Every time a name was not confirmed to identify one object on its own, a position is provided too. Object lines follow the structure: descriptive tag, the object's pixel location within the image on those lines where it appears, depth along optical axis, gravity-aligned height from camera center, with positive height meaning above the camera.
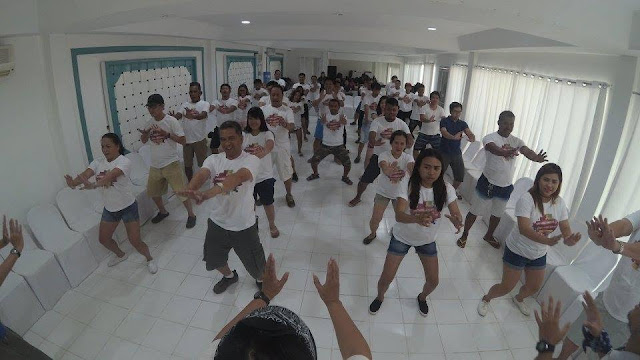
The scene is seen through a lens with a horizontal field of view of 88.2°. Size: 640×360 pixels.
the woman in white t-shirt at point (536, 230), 2.62 -1.08
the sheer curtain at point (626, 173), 2.97 -0.71
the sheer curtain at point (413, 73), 13.87 +0.64
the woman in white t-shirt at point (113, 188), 3.21 -1.07
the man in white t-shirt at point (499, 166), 3.91 -0.89
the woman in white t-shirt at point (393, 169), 3.60 -0.86
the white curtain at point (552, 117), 3.73 -0.32
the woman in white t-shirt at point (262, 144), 4.03 -0.73
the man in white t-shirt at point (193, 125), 5.52 -0.74
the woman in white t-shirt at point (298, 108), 7.47 -0.53
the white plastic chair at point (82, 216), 3.68 -1.56
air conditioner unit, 2.96 +0.12
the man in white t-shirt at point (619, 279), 2.10 -1.16
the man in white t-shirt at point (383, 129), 4.70 -0.60
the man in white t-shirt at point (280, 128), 4.79 -0.64
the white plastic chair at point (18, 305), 2.71 -1.89
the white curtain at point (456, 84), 8.32 +0.12
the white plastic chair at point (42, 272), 2.96 -1.75
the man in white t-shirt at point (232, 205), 2.65 -1.03
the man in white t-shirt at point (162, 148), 4.14 -0.84
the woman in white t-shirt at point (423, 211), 2.66 -0.97
